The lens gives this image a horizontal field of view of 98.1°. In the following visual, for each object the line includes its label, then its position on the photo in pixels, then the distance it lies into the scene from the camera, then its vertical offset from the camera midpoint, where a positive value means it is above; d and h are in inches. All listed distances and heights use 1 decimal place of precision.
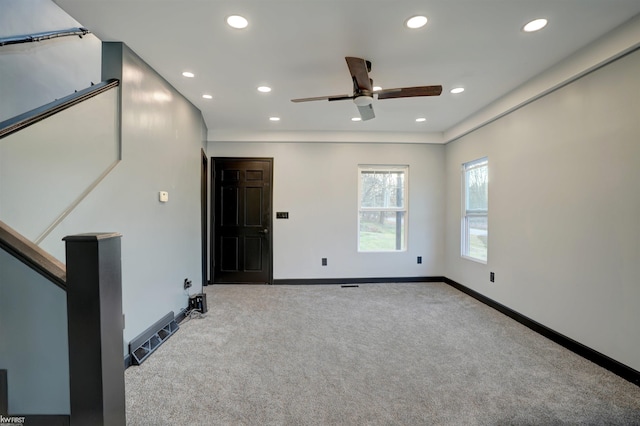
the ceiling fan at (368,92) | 87.4 +39.3
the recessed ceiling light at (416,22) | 73.5 +50.0
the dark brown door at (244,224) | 183.0 -11.2
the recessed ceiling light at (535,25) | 74.5 +49.6
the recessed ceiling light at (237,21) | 73.5 +50.3
